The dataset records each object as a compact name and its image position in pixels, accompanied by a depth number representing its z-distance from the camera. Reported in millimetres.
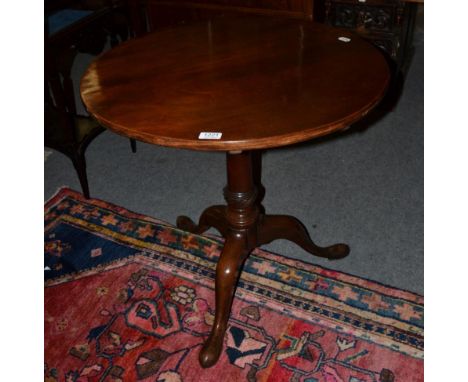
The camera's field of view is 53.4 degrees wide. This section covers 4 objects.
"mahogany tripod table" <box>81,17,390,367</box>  1156
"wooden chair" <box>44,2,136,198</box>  2285
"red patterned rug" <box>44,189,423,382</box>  1602
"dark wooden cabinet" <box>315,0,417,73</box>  2539
